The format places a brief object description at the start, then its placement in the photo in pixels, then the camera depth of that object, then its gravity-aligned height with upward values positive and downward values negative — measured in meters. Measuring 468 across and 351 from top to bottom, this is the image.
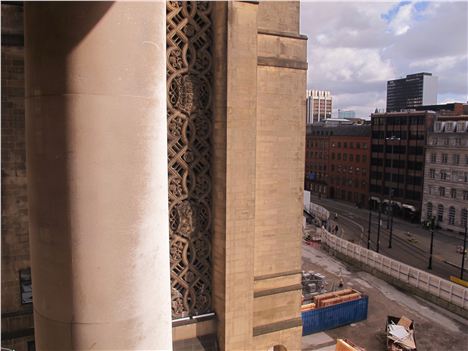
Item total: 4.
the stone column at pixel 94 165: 3.91 -0.28
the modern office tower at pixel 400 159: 52.25 -2.37
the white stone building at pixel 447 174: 45.53 -3.77
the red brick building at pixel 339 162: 63.22 -3.50
